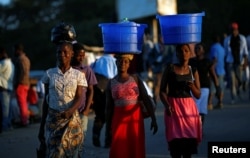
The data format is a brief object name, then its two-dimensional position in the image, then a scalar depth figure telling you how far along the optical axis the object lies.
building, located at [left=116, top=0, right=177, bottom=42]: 29.56
